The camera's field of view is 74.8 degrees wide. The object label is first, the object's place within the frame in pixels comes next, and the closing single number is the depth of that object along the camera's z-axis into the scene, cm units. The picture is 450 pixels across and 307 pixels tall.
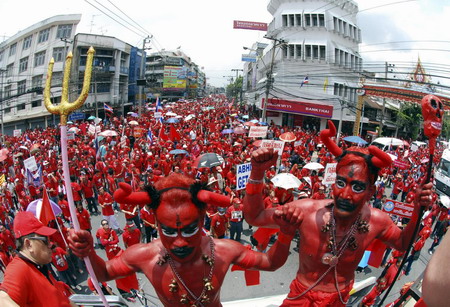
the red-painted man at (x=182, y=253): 250
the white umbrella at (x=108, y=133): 1525
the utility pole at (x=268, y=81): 2108
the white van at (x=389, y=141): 1421
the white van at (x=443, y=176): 1385
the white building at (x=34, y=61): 3150
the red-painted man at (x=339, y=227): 283
